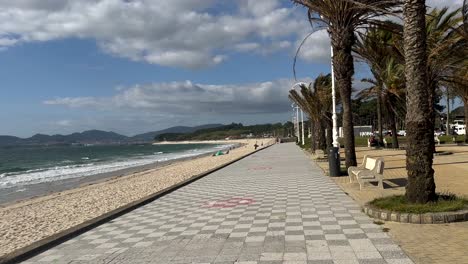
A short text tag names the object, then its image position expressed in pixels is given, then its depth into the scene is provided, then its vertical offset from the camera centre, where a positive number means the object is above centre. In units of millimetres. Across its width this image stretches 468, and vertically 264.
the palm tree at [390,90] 29109 +3011
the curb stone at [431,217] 7160 -1277
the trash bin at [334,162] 15812 -834
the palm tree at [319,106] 34741 +2469
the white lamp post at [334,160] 15820 -789
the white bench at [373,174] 11773 -952
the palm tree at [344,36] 15117 +3305
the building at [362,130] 91438 +1227
